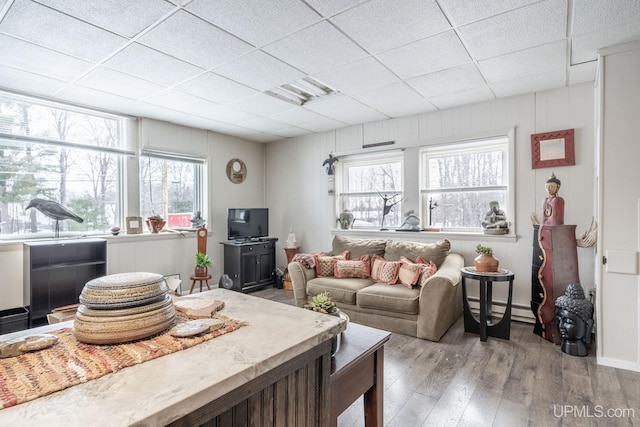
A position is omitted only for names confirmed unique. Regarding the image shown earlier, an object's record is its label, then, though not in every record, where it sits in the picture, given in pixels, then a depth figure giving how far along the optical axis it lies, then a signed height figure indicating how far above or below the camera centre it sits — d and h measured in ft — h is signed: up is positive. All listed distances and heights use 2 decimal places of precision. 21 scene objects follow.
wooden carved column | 9.70 -1.73
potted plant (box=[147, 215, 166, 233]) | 14.33 -0.47
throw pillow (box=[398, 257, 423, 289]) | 11.31 -2.17
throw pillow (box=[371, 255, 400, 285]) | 12.02 -2.24
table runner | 2.14 -1.14
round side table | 10.02 -3.21
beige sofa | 10.10 -2.79
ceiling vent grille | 11.24 +4.42
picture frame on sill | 13.75 -0.52
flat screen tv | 16.89 -0.62
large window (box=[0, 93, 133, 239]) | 11.34 +1.83
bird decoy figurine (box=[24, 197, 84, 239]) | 11.23 +0.10
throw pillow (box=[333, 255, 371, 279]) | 12.89 -2.27
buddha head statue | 8.77 -2.97
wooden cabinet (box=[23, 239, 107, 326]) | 10.87 -2.03
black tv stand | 16.19 -2.66
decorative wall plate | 17.74 +2.29
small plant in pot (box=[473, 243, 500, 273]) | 10.41 -1.63
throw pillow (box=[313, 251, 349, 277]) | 13.34 -2.22
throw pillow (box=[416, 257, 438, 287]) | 11.09 -2.05
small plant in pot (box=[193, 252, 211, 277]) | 14.85 -2.36
